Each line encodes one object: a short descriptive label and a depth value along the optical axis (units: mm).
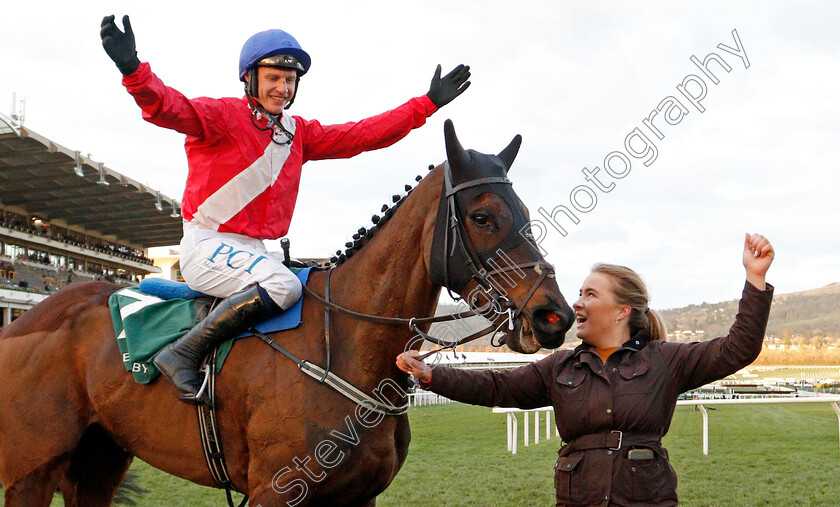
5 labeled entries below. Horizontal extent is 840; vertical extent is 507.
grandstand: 21500
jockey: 2488
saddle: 2586
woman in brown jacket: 2068
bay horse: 2320
